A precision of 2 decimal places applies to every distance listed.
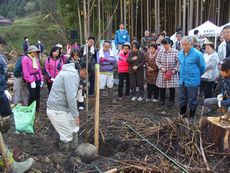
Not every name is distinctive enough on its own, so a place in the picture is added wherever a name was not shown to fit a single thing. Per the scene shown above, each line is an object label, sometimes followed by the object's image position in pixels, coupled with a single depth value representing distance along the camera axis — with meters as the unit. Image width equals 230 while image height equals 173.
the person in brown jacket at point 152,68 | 5.14
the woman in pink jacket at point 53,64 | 4.85
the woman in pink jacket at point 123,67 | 5.47
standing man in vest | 7.75
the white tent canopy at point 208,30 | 7.65
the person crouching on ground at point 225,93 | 3.01
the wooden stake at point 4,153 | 2.39
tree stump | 2.94
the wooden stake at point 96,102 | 2.86
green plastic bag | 3.51
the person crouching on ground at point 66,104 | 2.79
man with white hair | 3.88
